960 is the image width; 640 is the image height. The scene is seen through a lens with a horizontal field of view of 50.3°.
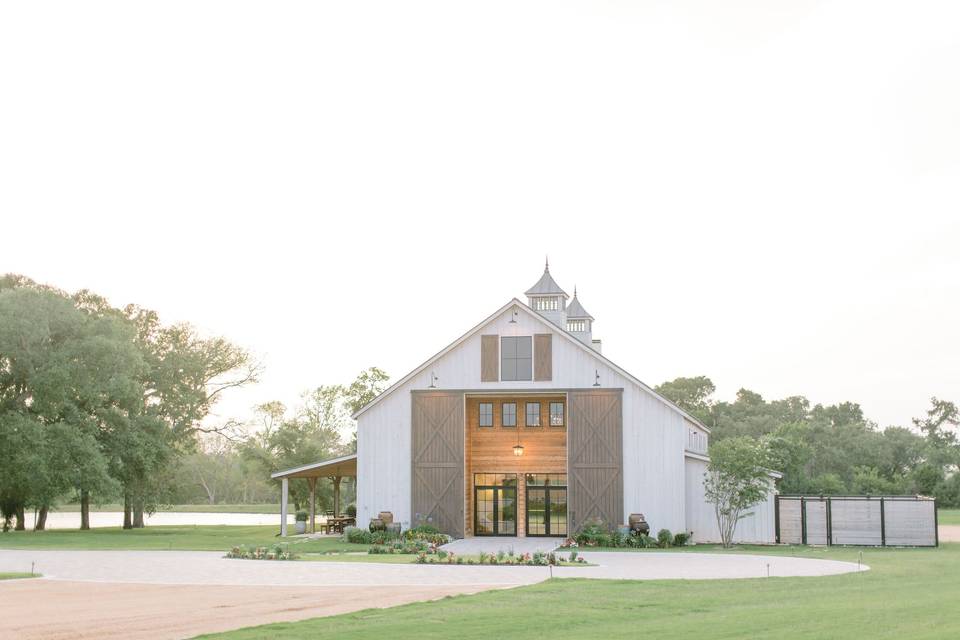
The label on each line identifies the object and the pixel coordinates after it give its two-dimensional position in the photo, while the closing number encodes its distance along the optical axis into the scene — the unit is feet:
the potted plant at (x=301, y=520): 142.56
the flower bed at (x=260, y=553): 91.56
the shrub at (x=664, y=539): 113.91
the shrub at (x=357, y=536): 117.80
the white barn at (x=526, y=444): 119.34
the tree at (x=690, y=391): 290.56
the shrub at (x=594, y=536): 113.60
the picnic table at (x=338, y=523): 137.28
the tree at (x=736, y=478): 112.16
